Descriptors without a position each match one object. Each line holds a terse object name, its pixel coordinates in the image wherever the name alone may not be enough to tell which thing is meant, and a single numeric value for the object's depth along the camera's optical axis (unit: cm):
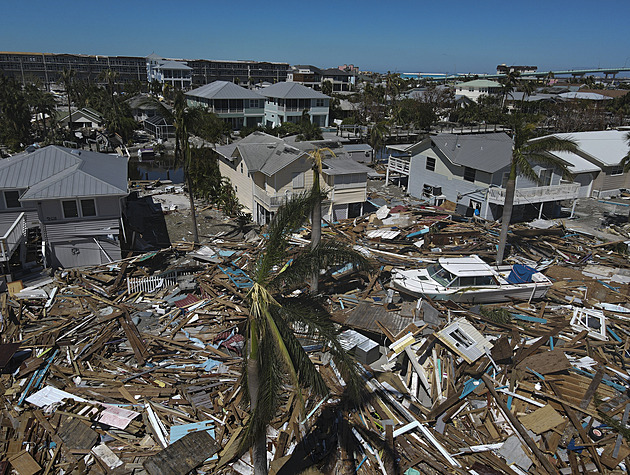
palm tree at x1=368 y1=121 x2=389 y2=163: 4875
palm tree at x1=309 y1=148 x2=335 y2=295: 1822
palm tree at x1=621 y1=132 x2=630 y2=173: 3191
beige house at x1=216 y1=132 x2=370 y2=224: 2950
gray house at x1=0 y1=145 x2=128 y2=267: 2258
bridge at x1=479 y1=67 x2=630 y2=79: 19521
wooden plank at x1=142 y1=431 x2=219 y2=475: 1109
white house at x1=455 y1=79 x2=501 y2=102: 11794
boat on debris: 1914
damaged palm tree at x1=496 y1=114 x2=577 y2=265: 2094
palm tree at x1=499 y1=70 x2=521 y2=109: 7375
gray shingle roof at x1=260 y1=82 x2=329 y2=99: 6931
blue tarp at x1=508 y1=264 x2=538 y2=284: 1998
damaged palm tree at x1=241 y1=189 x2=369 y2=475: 832
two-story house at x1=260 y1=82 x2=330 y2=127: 6956
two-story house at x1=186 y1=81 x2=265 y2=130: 6812
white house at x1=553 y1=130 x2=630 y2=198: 3794
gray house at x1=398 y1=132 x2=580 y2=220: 3181
